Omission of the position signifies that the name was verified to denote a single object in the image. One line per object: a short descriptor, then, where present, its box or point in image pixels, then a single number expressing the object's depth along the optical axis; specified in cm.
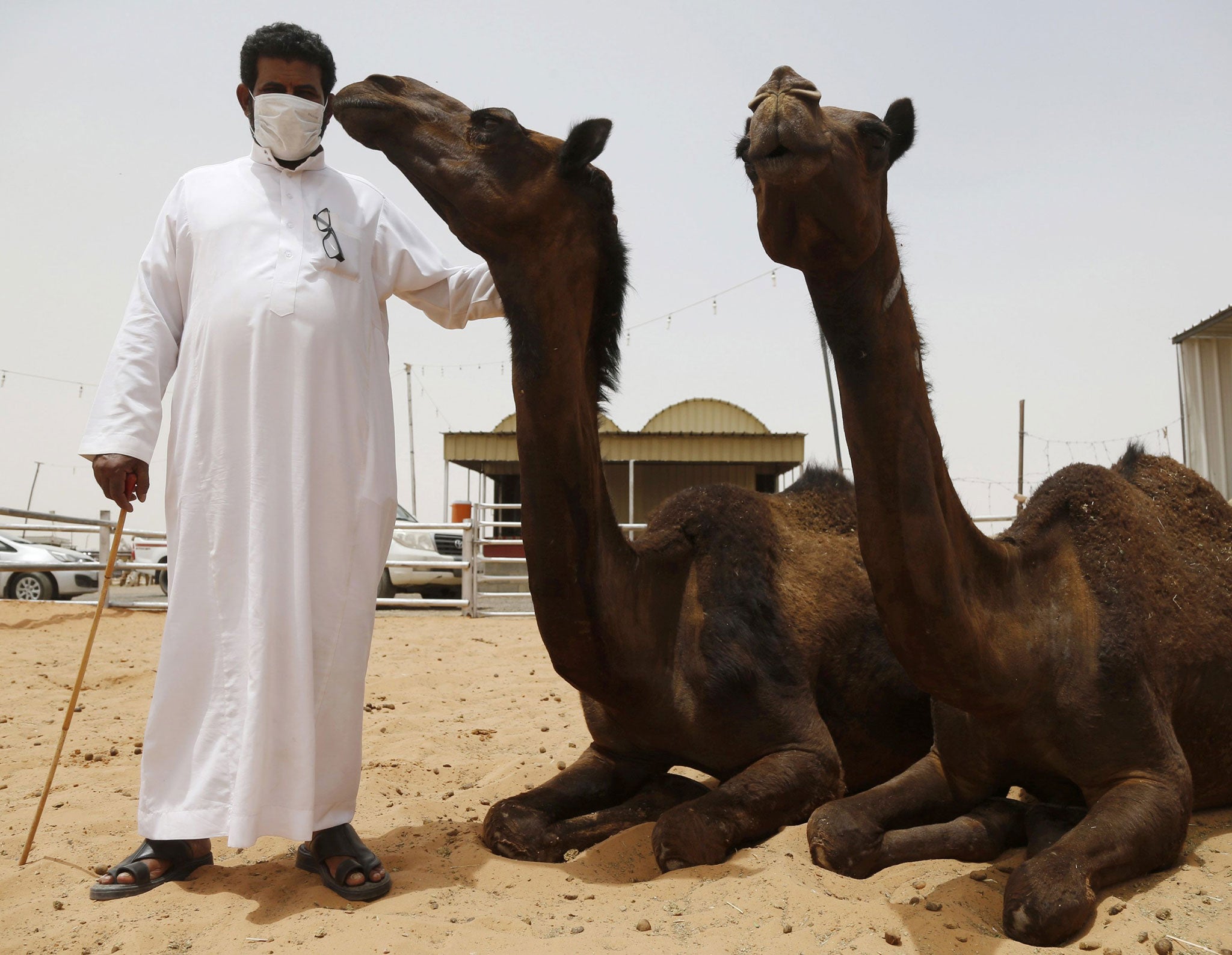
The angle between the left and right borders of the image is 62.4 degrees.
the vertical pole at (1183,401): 1652
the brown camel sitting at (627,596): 293
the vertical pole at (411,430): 3666
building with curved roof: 2250
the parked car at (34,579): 1462
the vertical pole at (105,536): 1238
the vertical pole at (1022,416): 2853
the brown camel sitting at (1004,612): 237
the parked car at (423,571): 1419
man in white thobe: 294
